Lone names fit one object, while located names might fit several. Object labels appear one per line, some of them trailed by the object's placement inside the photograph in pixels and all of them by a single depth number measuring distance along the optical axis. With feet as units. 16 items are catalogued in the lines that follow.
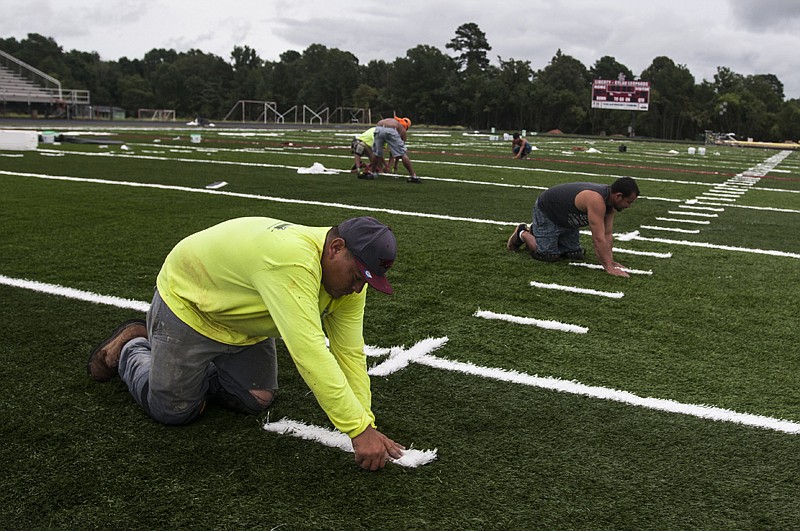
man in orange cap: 43.06
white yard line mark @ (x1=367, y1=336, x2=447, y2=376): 12.39
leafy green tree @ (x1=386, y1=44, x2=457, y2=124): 275.59
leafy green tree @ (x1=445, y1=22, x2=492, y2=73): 352.90
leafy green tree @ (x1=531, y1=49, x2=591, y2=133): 250.57
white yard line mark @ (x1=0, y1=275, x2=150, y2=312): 15.40
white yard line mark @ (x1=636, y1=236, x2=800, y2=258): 24.72
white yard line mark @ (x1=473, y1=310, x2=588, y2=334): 15.06
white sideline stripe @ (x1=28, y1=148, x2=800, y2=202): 44.83
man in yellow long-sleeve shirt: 8.05
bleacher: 148.36
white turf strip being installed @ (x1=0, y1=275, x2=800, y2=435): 10.85
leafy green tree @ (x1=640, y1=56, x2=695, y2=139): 244.01
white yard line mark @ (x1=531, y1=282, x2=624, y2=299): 17.98
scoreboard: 193.26
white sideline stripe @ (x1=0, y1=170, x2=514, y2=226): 29.62
